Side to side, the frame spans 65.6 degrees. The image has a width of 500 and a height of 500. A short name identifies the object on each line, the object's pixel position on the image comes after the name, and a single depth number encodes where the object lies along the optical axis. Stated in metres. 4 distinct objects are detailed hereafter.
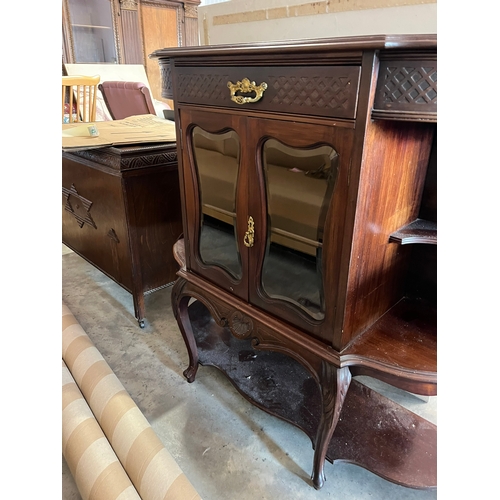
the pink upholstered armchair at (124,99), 3.27
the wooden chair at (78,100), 2.45
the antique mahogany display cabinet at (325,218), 0.70
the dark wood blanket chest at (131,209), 1.60
